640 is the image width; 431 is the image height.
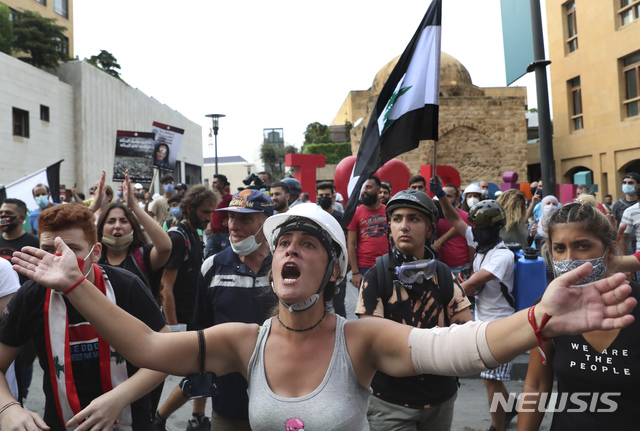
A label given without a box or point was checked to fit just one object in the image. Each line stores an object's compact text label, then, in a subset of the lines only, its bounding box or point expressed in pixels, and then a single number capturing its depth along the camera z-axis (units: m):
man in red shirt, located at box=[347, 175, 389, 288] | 6.50
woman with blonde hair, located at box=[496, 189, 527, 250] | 6.13
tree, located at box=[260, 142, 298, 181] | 48.94
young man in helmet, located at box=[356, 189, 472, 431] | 2.82
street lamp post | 19.25
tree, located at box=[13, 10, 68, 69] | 24.89
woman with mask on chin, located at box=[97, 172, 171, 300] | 3.95
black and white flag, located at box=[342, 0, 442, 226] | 5.27
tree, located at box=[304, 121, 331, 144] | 45.41
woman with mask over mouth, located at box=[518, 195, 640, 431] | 2.10
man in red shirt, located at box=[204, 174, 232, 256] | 5.54
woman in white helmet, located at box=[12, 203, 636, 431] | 1.83
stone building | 26.36
